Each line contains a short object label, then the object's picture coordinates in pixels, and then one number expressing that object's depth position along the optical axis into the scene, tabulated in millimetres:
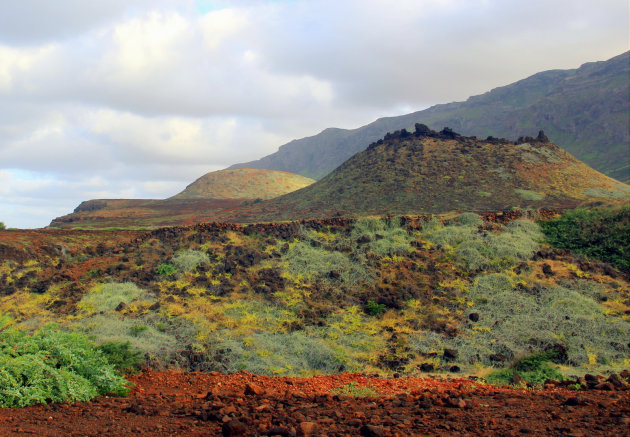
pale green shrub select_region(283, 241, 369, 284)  17344
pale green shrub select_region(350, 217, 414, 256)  18922
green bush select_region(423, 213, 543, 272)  17719
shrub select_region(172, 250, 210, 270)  17969
